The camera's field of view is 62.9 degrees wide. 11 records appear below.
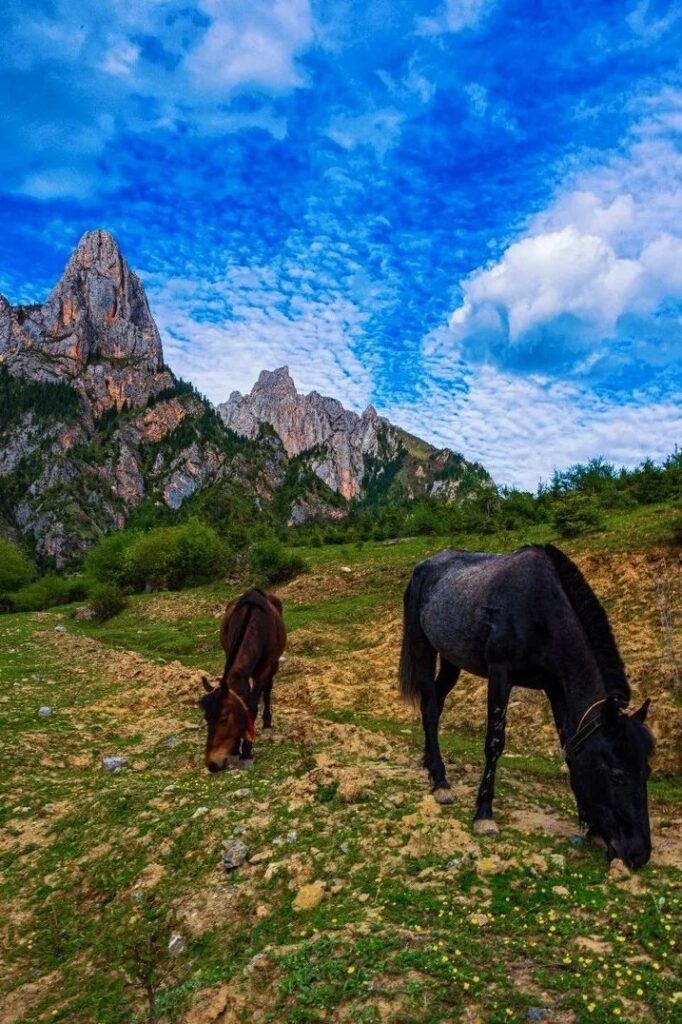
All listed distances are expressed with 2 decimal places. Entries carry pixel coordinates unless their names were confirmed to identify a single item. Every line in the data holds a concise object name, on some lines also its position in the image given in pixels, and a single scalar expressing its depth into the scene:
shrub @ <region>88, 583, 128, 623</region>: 42.47
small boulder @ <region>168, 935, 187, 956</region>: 5.31
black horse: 5.85
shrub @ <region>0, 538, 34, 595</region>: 70.00
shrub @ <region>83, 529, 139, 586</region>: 61.16
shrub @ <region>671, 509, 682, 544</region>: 21.75
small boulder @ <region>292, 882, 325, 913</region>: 5.54
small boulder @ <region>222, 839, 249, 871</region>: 6.46
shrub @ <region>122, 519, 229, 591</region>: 56.03
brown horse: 9.07
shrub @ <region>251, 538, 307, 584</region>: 45.94
